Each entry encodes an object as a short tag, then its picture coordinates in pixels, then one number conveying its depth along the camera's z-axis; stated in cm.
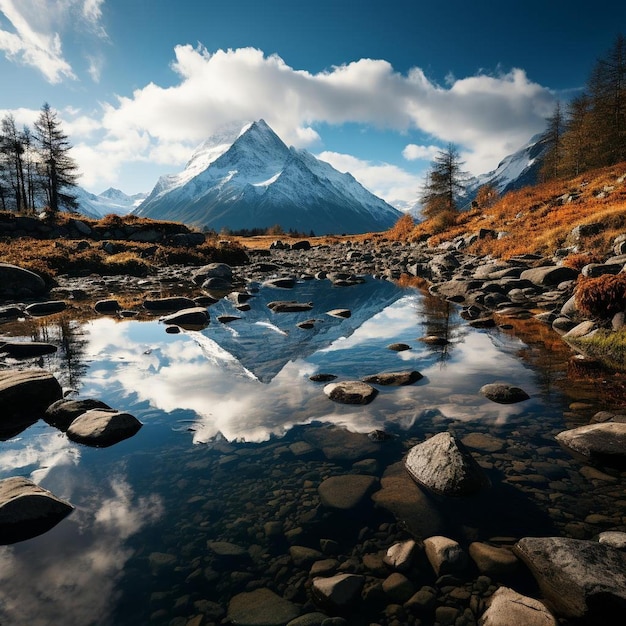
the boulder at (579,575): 271
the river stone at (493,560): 315
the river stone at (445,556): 317
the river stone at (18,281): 1652
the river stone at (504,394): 646
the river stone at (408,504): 370
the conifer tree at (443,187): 5112
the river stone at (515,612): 262
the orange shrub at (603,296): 907
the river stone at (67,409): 588
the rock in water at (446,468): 417
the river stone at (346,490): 406
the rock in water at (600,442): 456
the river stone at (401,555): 322
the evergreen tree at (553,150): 6013
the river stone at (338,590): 290
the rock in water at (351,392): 657
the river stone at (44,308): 1355
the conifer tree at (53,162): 5019
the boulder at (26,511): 362
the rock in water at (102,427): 533
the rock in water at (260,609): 283
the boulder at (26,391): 594
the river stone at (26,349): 882
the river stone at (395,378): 734
